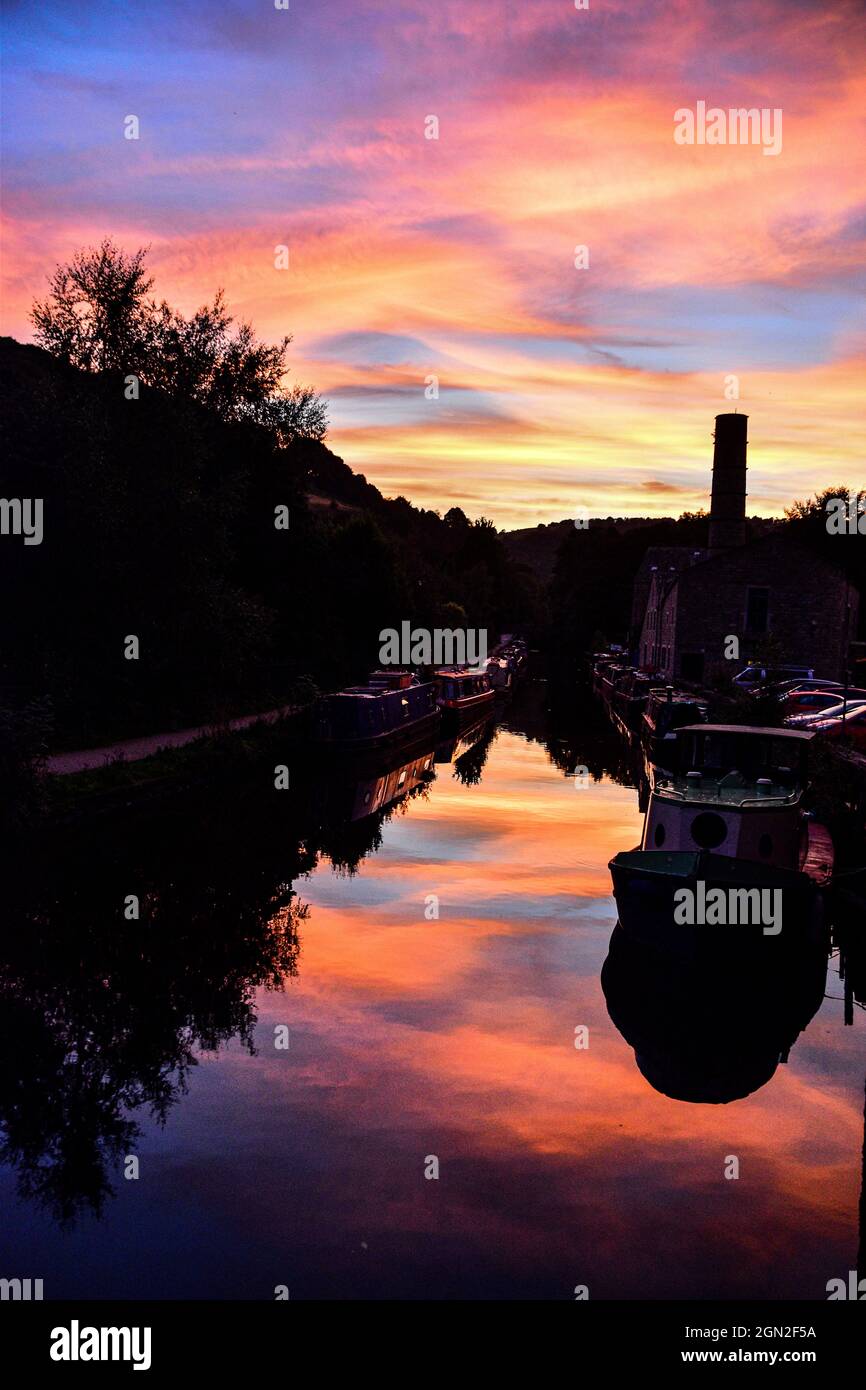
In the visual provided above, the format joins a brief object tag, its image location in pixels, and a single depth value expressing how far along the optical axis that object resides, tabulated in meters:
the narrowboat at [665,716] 19.27
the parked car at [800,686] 45.53
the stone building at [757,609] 62.34
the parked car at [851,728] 30.73
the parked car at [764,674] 42.51
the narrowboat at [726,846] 14.67
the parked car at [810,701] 40.19
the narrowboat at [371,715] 38.50
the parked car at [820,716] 34.59
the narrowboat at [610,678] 70.69
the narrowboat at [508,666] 75.56
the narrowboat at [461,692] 54.75
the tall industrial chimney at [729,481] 73.81
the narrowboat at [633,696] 54.94
